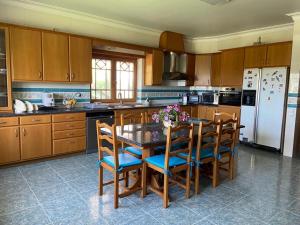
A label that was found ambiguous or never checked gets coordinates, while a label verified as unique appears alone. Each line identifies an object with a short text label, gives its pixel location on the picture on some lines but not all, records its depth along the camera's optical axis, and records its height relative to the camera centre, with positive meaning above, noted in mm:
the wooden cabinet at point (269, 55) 4328 +801
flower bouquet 2807 -292
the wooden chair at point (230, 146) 3022 -717
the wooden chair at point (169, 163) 2322 -766
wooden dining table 2316 -494
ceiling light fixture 3495 +1431
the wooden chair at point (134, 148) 2805 -742
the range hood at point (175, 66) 5676 +689
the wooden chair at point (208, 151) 2605 -742
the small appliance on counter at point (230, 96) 5180 -59
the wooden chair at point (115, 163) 2285 -766
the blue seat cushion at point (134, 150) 2805 -750
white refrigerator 4379 -222
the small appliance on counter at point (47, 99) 3980 -167
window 4840 +277
